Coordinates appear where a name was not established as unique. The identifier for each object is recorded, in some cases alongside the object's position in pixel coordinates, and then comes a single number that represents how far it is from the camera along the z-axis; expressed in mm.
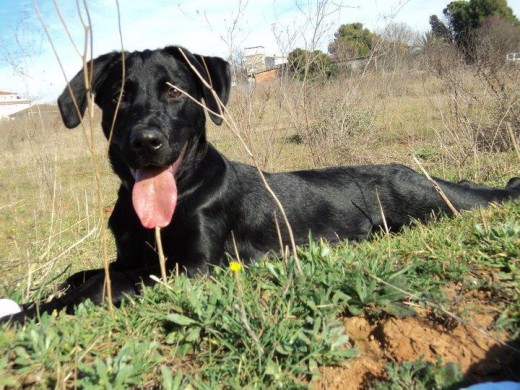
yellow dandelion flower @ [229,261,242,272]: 441
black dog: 728
